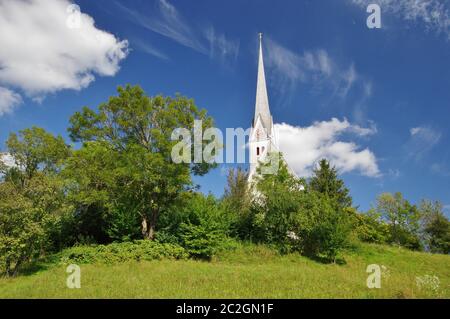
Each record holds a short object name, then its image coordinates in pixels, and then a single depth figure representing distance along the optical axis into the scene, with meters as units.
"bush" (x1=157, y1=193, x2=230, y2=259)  19.72
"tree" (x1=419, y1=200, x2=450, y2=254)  38.38
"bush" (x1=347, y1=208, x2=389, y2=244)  32.47
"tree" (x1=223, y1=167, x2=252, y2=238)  25.45
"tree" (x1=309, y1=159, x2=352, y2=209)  35.38
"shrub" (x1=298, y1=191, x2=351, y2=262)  20.95
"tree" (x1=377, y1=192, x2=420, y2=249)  38.06
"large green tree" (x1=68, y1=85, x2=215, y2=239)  19.81
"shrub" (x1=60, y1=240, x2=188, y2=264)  17.55
